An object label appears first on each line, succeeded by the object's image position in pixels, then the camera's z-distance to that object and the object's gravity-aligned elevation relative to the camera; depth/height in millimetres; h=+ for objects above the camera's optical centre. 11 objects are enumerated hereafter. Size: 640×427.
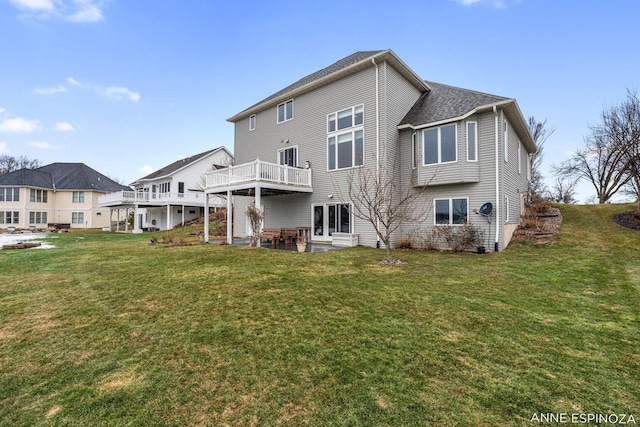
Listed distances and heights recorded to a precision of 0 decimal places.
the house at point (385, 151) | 11977 +3408
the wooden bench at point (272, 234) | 15294 -719
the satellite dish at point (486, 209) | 11560 +467
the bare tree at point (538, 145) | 31844 +8520
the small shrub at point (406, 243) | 13023 -1041
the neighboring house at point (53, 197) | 33188 +3051
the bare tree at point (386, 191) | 13109 +1418
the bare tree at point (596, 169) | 23875 +4921
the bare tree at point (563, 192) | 32594 +3335
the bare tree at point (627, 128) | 13883 +5122
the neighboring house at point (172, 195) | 28453 +2715
